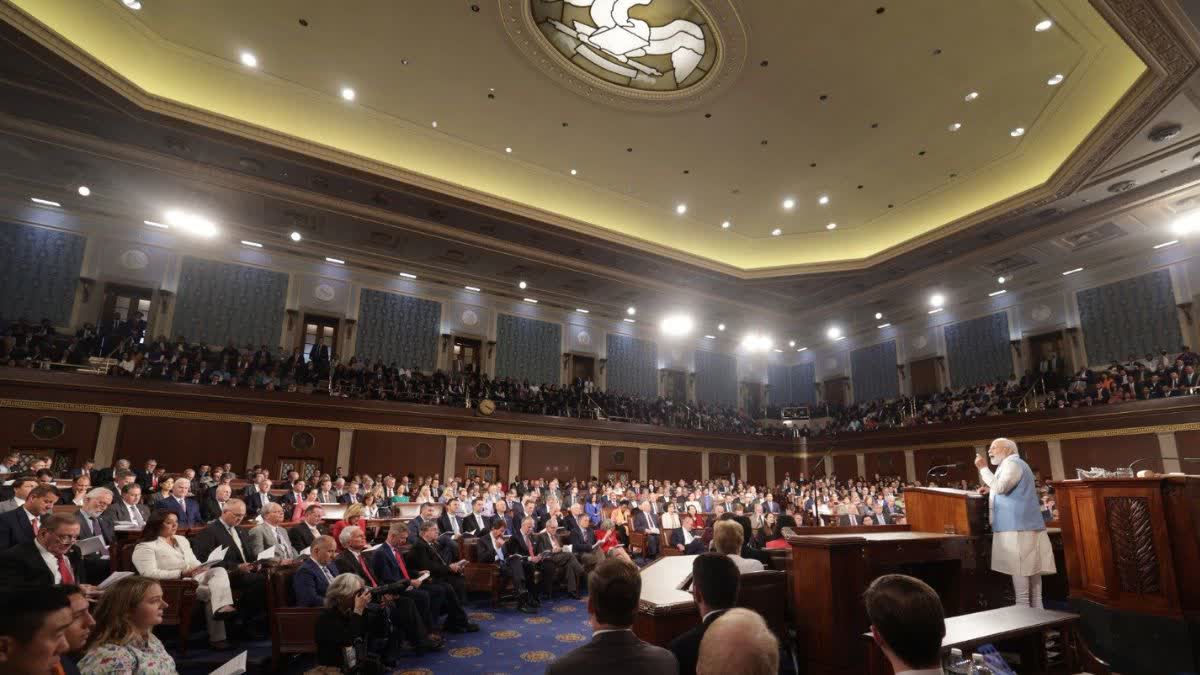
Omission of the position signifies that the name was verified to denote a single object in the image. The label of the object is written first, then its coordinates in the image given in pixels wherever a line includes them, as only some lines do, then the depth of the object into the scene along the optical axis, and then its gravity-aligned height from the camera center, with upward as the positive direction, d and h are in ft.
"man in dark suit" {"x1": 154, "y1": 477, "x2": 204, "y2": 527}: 21.98 -1.85
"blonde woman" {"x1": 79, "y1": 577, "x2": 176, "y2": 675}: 7.61 -2.18
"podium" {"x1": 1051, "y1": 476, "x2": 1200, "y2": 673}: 11.79 -2.00
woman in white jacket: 14.33 -2.71
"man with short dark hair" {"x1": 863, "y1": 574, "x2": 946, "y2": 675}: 4.98 -1.28
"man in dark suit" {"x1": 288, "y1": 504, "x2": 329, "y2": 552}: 20.10 -2.43
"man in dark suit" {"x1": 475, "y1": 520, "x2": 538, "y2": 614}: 20.45 -3.50
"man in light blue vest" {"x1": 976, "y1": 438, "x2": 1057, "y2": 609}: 12.85 -1.26
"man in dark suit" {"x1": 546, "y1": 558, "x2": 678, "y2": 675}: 5.72 -1.72
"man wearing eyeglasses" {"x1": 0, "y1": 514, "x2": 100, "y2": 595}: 9.79 -1.87
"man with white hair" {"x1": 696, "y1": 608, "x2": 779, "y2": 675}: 4.34 -1.32
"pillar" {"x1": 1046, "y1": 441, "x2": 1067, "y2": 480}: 43.91 +1.04
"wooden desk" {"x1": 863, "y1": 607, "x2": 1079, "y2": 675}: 8.43 -2.30
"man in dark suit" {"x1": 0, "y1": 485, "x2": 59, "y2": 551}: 13.41 -1.50
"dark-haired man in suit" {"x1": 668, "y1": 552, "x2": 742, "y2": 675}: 7.23 -1.54
